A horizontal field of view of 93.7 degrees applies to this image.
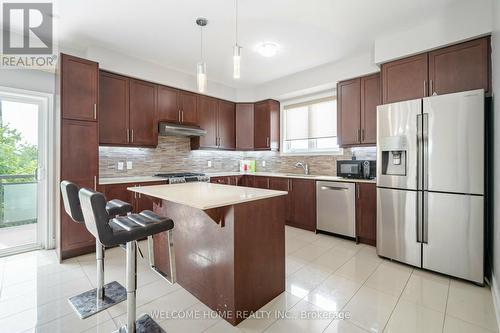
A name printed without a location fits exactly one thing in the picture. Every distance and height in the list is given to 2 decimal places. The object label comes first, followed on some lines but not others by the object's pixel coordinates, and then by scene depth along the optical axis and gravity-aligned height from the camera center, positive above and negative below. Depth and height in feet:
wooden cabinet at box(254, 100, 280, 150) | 16.29 +2.96
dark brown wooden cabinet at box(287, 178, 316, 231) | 12.94 -2.13
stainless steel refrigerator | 7.49 -0.56
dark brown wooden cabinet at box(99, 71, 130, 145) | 11.12 +2.82
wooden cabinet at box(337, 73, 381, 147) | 11.64 +2.96
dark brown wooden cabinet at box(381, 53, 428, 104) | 9.23 +3.61
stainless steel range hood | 12.85 +2.11
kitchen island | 5.82 -2.18
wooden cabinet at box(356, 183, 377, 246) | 10.74 -2.16
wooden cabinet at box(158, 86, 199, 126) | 13.33 +3.60
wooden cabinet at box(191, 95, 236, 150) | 15.19 +2.93
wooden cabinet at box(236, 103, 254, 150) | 17.08 +3.06
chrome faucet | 15.24 +0.07
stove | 12.56 -0.58
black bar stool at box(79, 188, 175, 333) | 4.46 -1.33
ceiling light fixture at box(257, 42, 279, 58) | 10.60 +5.40
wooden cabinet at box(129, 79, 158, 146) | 12.16 +2.81
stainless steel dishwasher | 11.43 -2.07
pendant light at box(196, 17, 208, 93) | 7.29 +2.79
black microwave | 11.60 -0.12
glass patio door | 9.92 -0.29
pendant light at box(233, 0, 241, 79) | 6.70 +3.04
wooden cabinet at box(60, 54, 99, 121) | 9.24 +3.23
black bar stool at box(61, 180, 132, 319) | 5.95 -3.63
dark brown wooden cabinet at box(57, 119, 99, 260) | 9.29 -0.06
